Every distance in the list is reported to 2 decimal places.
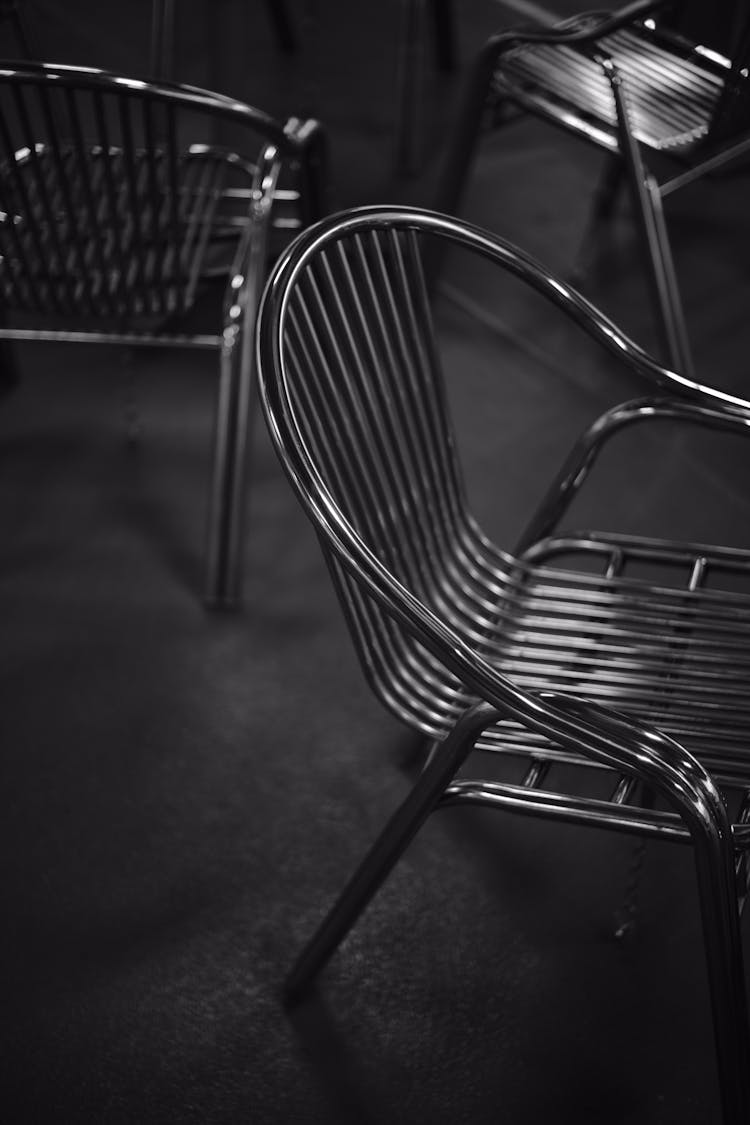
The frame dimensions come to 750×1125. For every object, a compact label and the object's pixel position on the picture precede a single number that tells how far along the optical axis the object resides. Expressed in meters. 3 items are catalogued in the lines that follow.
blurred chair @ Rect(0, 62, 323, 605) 1.72
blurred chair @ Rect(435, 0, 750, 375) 2.13
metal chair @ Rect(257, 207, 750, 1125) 1.12
